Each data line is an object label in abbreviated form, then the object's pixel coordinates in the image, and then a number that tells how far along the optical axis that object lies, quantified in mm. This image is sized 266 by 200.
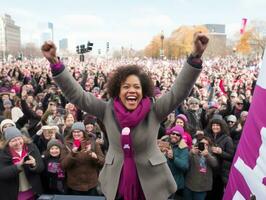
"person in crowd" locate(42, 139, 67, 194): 4211
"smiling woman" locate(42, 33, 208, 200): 2109
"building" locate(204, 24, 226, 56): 58369
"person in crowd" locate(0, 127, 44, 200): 3639
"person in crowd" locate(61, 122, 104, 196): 4059
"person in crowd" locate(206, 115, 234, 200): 4372
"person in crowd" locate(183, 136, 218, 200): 4223
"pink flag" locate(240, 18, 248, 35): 17391
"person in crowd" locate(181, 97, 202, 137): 6473
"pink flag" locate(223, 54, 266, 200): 2387
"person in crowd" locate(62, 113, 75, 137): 5461
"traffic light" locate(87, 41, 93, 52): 16641
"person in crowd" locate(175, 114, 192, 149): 4711
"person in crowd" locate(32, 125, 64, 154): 4941
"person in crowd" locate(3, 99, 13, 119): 6566
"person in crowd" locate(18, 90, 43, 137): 6012
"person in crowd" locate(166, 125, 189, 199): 4168
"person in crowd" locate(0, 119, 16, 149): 4554
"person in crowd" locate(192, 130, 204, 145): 4418
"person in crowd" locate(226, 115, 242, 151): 5367
